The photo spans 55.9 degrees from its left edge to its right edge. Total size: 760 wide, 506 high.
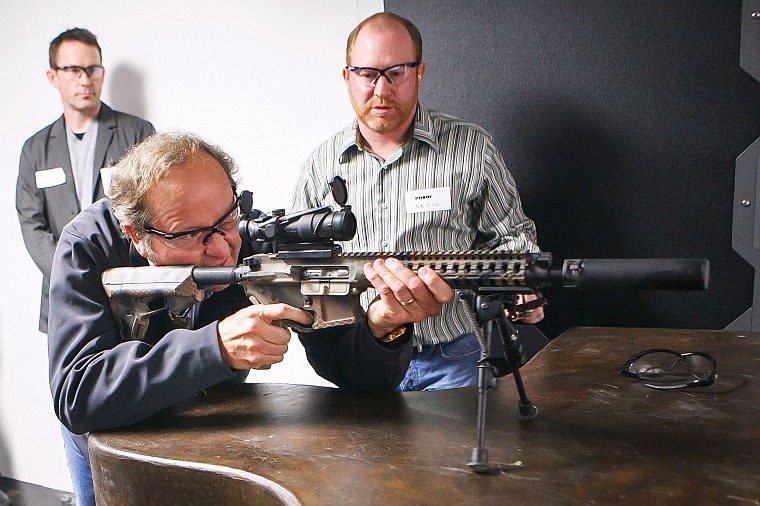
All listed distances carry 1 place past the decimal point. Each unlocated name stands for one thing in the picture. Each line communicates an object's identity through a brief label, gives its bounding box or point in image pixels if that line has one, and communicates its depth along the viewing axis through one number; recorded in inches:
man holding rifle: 57.4
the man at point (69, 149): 158.9
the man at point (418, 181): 101.3
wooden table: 43.4
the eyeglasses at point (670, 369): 63.6
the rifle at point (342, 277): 47.0
